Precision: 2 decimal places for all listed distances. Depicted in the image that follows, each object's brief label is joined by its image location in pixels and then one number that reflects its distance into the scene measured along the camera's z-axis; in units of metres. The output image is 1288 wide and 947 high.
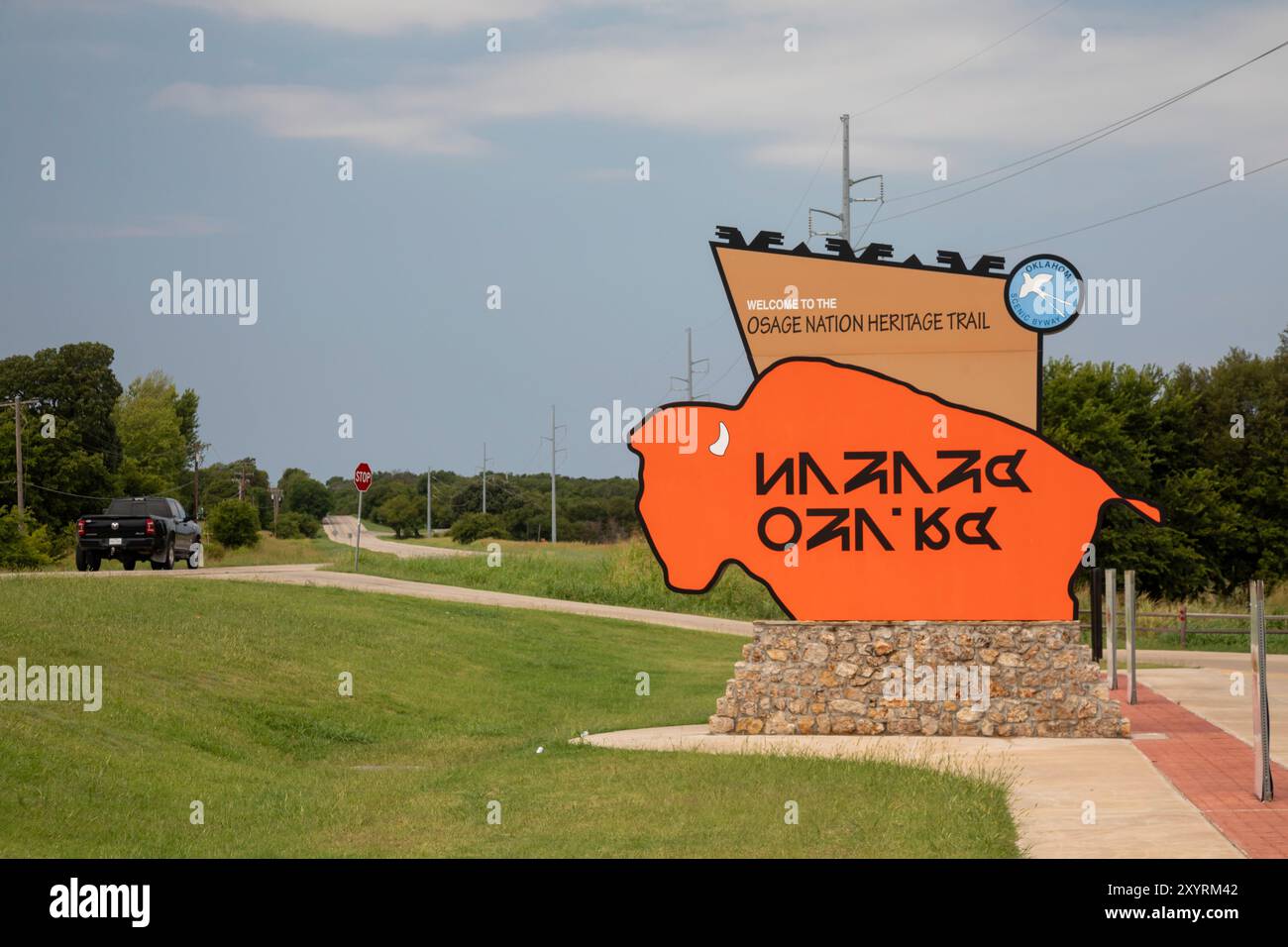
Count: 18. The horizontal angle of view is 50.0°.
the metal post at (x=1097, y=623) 23.67
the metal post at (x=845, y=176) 47.59
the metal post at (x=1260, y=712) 11.69
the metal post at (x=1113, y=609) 21.17
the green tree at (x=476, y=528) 83.50
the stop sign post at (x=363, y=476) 37.72
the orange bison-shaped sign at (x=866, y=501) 15.83
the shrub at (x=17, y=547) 44.82
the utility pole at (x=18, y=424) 55.53
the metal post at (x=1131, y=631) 19.88
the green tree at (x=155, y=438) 78.12
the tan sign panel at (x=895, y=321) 16.11
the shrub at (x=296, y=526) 87.69
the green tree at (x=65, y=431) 62.53
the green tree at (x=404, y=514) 111.31
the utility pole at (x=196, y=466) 76.79
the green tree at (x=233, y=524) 62.06
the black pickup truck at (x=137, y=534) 35.62
